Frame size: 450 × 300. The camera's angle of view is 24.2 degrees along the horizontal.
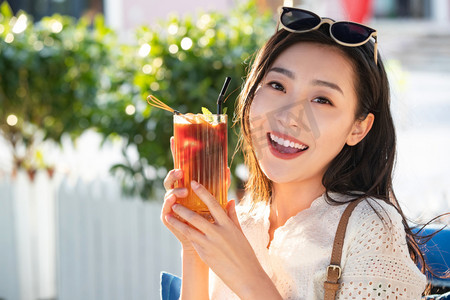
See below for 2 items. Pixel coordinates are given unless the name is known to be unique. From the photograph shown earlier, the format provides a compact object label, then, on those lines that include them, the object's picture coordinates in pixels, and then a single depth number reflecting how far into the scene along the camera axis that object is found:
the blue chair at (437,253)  1.52
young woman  1.30
